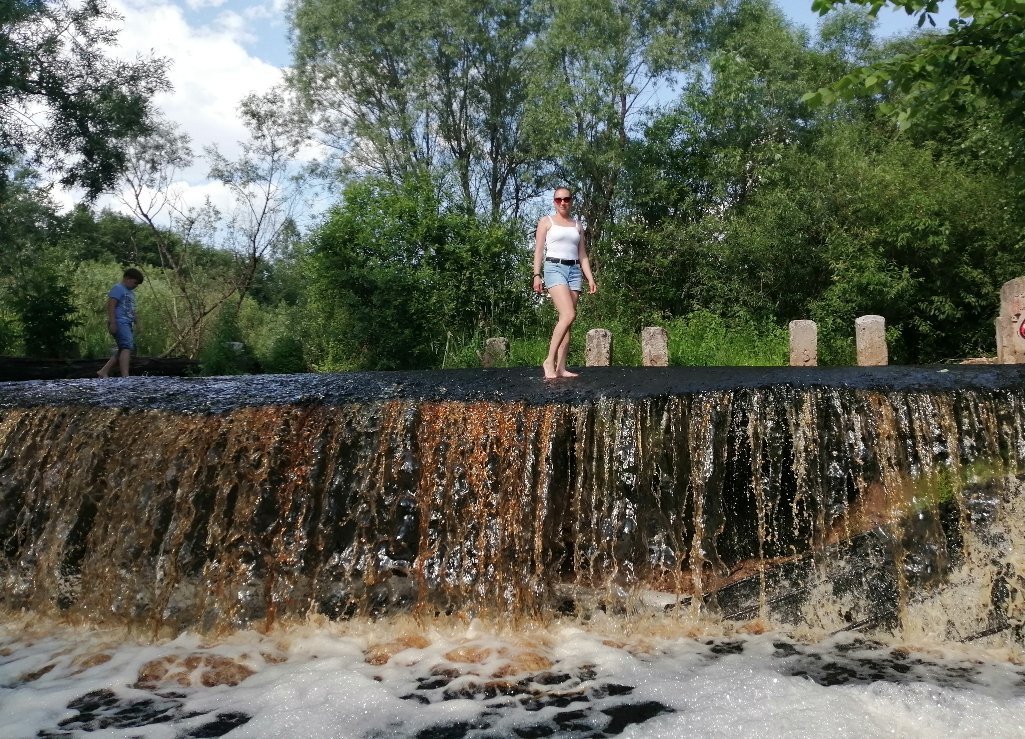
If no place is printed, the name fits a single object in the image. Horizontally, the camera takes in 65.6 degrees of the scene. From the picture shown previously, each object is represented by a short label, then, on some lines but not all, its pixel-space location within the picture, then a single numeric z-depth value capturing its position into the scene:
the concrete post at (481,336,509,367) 11.13
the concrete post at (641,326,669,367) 10.38
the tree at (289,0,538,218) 23.97
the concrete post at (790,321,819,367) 10.33
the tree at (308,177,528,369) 13.54
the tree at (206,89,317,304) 20.86
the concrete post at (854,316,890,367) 9.98
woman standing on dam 6.25
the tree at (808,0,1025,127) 6.77
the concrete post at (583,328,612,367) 10.27
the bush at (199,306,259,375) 16.77
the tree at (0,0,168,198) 14.45
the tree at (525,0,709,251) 20.50
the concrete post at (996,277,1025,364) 8.71
